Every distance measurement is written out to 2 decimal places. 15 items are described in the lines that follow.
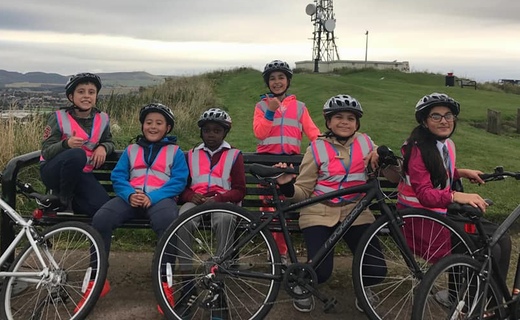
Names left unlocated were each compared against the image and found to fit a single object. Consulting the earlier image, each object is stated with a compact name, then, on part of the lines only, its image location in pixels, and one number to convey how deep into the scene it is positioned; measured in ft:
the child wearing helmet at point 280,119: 15.33
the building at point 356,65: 181.49
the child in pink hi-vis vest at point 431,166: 11.44
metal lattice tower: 201.46
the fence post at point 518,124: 51.87
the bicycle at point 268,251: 11.01
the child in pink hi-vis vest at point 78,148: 12.78
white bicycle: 11.01
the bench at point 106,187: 12.93
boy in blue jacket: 12.20
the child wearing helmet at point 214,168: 12.77
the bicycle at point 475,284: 9.75
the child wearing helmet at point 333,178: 11.93
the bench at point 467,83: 125.18
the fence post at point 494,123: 49.24
